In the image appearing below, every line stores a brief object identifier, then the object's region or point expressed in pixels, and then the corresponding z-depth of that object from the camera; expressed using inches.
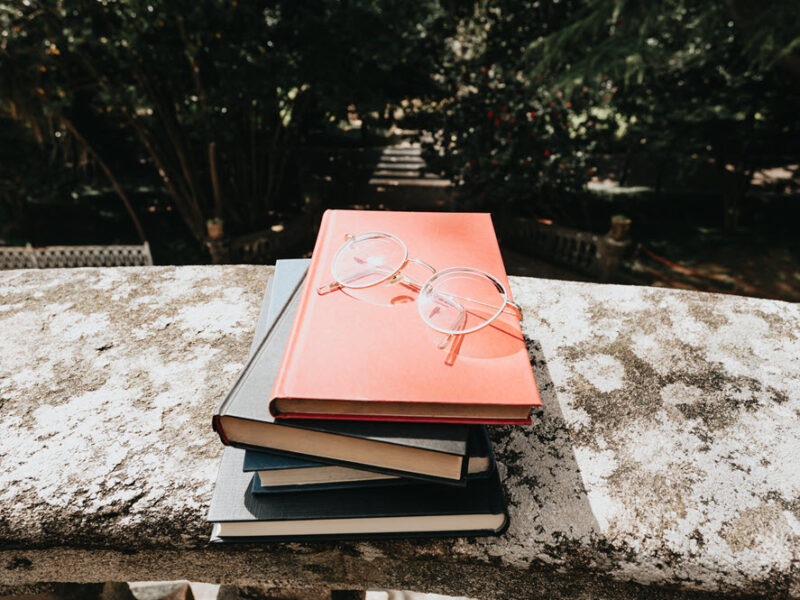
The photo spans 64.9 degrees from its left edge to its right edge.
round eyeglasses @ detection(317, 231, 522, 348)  15.5
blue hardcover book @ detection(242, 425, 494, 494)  14.0
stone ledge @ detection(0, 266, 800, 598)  14.8
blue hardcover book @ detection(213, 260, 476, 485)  13.1
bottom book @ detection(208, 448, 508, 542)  14.2
